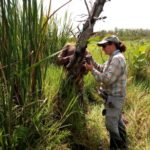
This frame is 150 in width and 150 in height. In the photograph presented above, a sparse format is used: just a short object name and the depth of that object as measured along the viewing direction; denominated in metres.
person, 1.70
